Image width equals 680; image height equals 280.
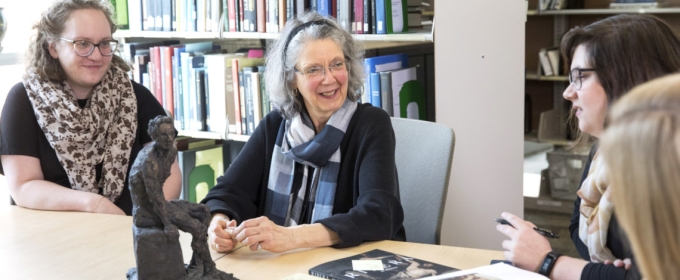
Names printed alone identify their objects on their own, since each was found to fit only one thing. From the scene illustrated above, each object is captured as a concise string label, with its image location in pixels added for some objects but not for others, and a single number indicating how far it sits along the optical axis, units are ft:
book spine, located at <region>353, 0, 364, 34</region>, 8.93
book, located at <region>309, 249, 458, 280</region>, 4.98
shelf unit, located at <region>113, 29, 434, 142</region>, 8.56
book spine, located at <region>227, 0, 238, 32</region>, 10.16
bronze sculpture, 4.62
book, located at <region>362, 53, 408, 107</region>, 8.82
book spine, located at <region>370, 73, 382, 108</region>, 8.84
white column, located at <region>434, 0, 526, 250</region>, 8.35
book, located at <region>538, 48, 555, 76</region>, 15.05
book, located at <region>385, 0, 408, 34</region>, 8.70
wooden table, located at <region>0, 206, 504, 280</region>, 5.34
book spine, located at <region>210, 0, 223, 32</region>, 10.31
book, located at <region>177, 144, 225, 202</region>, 10.98
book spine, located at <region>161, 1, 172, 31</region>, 10.89
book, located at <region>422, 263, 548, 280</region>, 4.75
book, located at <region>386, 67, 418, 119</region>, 8.88
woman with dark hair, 4.97
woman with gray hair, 6.62
